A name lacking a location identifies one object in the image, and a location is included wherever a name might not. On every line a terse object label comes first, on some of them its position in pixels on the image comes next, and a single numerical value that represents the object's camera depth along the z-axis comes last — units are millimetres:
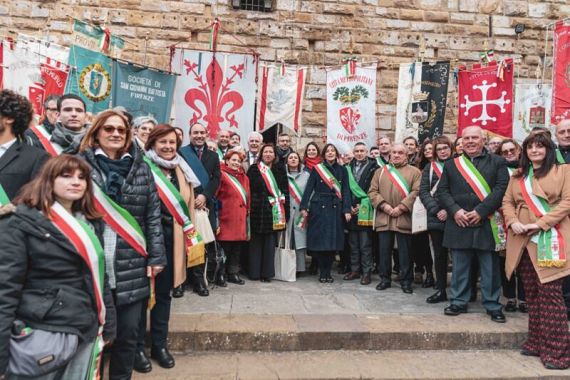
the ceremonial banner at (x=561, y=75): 5988
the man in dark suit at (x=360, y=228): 5695
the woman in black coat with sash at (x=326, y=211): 5637
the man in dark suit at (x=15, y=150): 2459
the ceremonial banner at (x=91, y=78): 5652
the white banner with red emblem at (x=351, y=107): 6902
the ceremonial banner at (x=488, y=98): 6367
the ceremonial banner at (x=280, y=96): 7027
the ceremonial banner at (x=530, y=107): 7688
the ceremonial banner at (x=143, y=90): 5969
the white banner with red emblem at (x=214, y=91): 6523
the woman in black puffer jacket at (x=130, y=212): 2600
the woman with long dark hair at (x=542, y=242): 3520
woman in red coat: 5266
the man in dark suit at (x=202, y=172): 4852
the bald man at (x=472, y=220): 4246
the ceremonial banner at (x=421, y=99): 6754
